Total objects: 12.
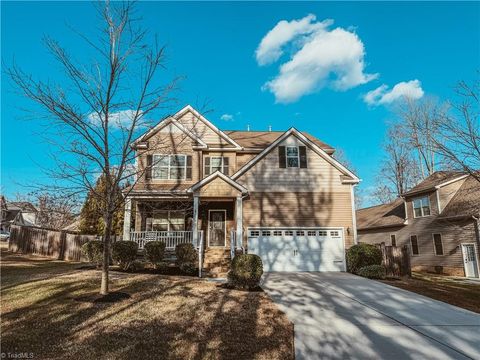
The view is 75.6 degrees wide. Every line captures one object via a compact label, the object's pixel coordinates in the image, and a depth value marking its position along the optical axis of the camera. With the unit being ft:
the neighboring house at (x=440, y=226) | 64.39
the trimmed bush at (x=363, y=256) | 46.91
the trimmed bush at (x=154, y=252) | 43.86
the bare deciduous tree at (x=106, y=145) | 25.71
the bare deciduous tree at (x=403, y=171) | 107.45
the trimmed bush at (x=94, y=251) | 41.52
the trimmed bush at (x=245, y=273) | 32.56
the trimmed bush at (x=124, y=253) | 41.27
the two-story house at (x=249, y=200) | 50.06
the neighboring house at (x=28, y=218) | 184.67
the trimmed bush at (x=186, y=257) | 43.80
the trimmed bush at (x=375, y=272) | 43.75
